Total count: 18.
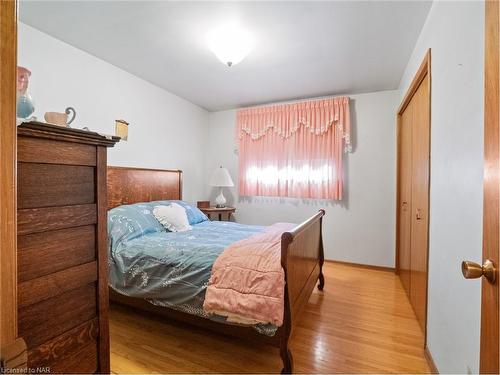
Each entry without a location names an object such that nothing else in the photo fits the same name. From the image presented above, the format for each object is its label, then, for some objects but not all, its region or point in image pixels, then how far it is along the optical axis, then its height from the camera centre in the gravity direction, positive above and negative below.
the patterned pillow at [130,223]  2.11 -0.36
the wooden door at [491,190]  0.57 -0.01
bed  1.47 -0.68
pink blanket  1.43 -0.63
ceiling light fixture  2.05 +1.32
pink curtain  3.47 +0.61
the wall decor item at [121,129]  1.89 +0.47
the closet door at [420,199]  1.84 -0.10
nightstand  3.77 -0.40
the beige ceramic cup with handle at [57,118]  0.92 +0.27
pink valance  3.42 +1.06
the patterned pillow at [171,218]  2.57 -0.35
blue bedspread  1.66 -0.62
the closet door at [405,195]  2.54 -0.10
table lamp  3.85 +0.12
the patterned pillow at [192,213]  2.95 -0.35
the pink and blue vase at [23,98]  0.81 +0.30
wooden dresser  0.70 -0.21
